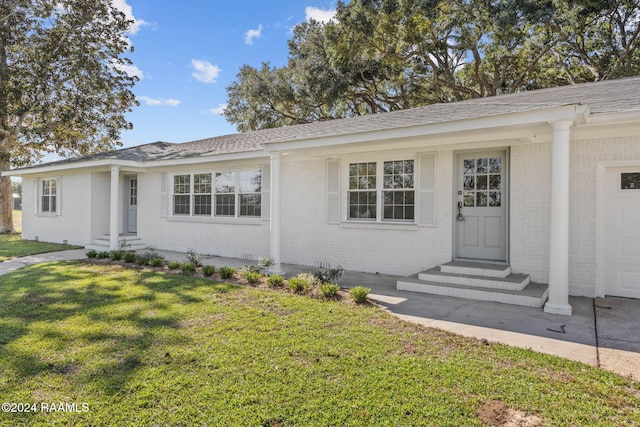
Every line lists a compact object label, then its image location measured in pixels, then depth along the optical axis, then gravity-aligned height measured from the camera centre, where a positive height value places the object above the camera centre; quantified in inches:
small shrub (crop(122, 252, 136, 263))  354.9 -46.0
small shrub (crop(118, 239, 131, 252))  420.2 -40.3
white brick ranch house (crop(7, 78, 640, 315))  226.1 +14.4
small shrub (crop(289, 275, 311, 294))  242.4 -49.7
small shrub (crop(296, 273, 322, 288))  248.7 -47.8
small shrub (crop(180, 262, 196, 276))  303.7 -48.9
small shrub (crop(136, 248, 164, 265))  340.8 -45.5
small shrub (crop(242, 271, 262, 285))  268.1 -49.0
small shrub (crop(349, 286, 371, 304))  219.3 -50.2
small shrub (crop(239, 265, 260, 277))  292.0 -48.0
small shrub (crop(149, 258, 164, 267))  333.4 -47.2
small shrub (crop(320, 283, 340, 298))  227.6 -49.1
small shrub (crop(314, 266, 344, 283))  256.2 -45.9
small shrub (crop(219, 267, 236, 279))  283.7 -48.1
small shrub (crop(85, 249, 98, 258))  378.6 -45.4
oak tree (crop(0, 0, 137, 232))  594.5 +242.5
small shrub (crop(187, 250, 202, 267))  331.8 -44.3
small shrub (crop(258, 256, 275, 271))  303.6 -43.2
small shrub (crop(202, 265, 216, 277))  291.3 -48.0
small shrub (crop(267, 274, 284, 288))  256.8 -49.3
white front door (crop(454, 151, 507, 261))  281.1 +5.5
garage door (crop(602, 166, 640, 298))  234.4 -11.8
